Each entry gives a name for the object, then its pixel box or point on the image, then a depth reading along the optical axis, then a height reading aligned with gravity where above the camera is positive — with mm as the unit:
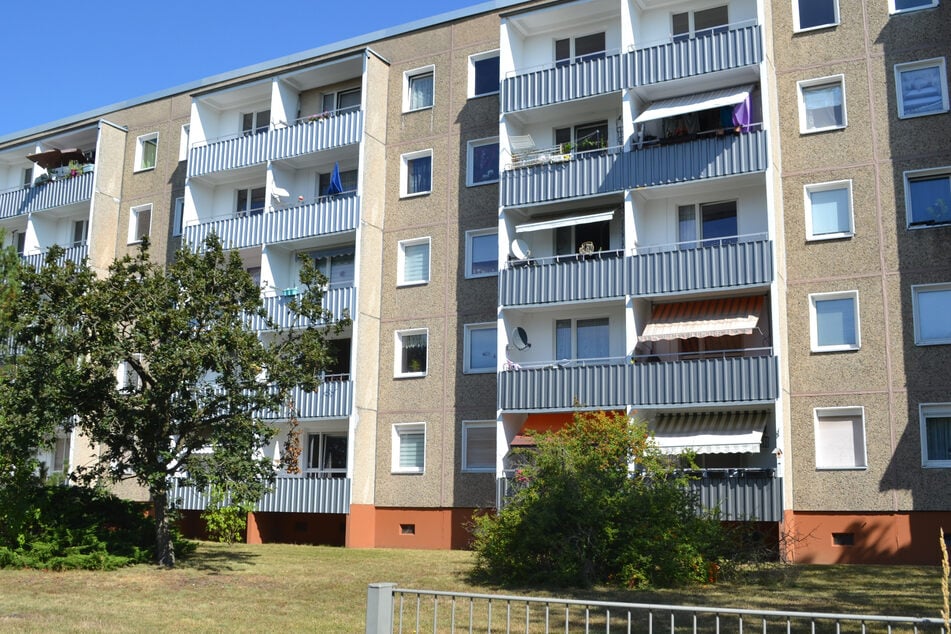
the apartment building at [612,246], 25078 +7283
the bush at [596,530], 17734 -224
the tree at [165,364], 20297 +2818
